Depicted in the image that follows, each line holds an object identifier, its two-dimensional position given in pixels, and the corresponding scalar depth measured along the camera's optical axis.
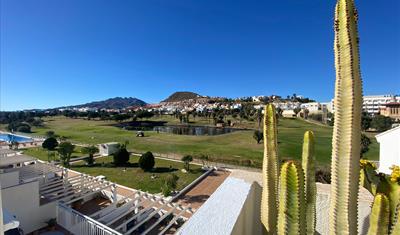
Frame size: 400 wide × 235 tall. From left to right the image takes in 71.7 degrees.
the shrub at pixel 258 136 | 40.67
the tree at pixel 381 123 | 48.69
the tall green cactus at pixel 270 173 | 2.93
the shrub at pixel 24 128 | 58.49
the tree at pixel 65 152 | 23.87
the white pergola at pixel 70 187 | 12.52
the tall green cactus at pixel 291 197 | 2.20
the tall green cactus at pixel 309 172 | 2.84
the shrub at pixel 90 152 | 26.14
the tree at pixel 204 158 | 29.11
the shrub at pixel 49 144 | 31.84
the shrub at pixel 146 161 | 22.94
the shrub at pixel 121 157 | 25.06
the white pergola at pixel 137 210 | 10.54
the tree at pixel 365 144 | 24.85
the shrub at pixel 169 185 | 15.83
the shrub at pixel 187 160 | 24.01
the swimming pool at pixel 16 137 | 44.39
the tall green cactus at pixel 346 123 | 2.05
